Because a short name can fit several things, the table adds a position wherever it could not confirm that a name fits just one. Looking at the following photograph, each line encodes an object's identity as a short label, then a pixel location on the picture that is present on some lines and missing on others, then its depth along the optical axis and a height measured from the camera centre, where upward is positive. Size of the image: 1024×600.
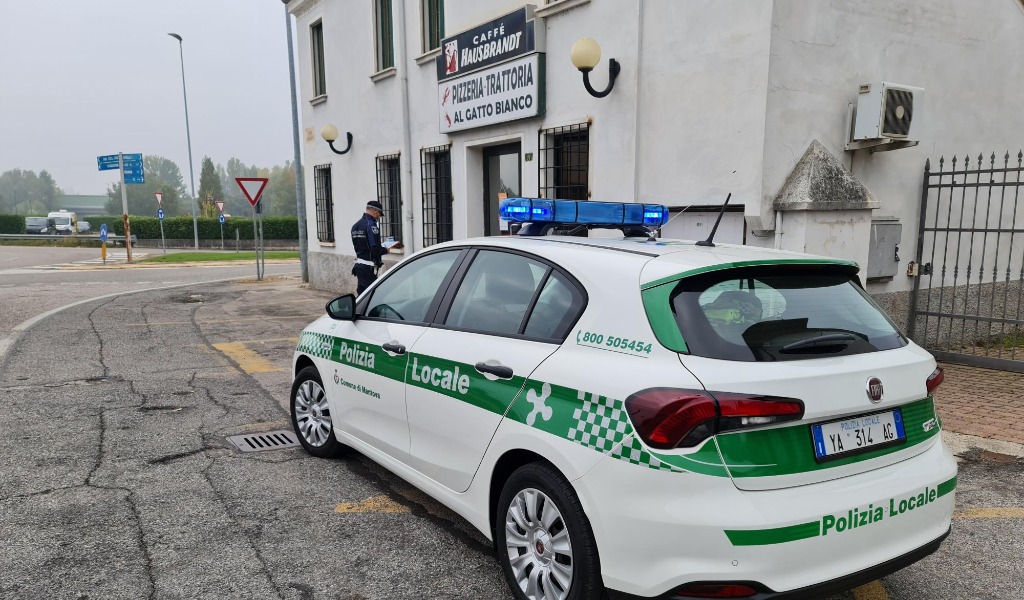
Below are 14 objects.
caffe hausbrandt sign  8.88 +1.79
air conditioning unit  6.56 +0.87
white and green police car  2.17 -0.79
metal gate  7.41 -0.79
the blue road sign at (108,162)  25.84 +1.55
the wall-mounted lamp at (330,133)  14.10 +1.42
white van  59.84 -1.60
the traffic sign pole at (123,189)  22.77 +0.48
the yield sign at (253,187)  16.28 +0.37
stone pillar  6.30 -0.06
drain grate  4.79 -1.70
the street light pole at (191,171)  38.30 +1.99
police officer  10.06 -0.67
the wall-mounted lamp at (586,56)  7.52 +1.60
